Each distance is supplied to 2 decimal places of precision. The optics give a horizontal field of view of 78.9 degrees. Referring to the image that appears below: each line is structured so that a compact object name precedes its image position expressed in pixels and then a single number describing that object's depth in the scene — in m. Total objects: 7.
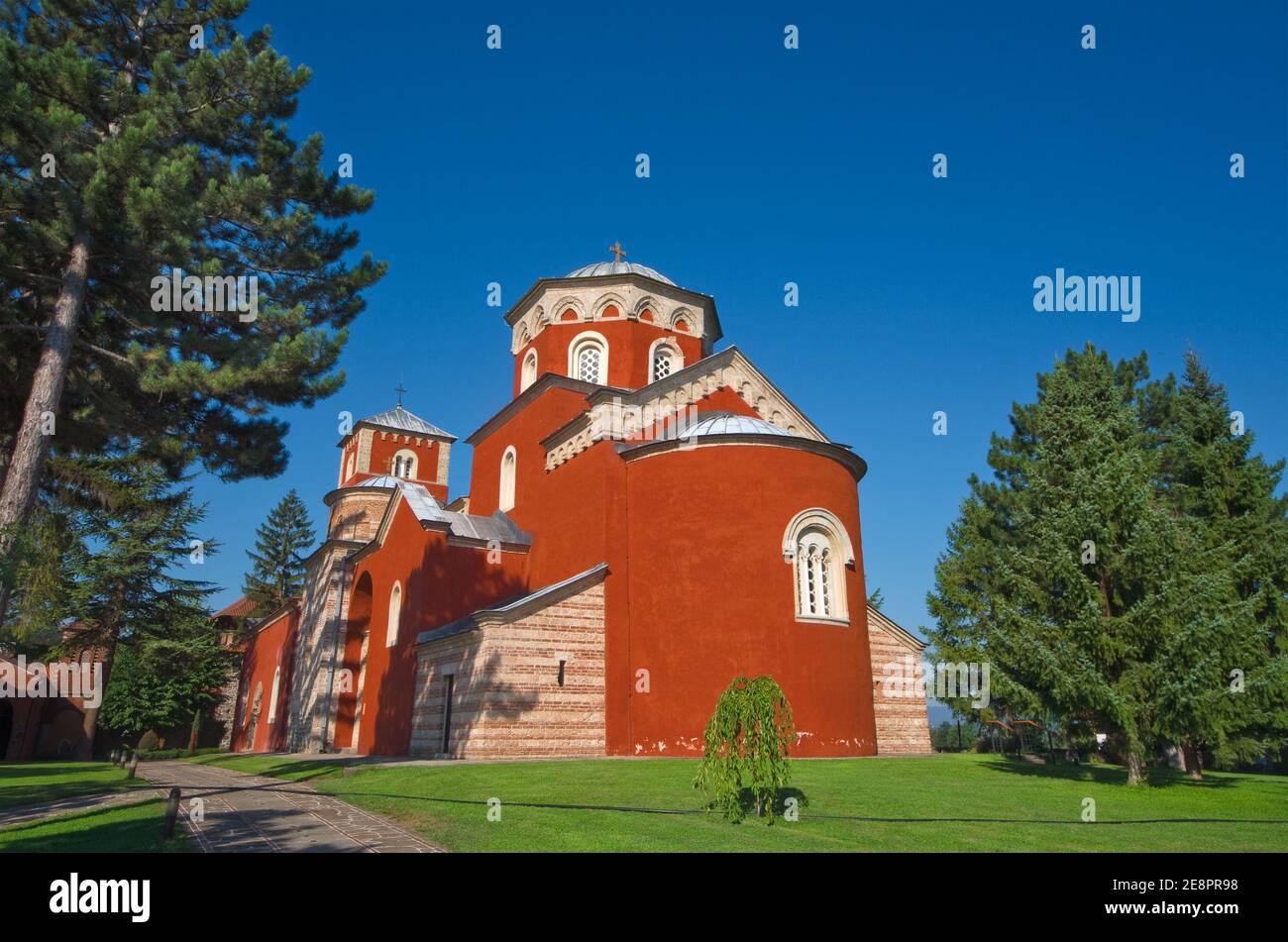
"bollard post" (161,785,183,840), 7.43
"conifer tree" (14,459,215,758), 32.19
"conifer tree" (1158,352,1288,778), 12.32
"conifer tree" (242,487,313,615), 50.88
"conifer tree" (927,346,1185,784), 12.72
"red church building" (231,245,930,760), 17.19
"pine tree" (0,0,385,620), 12.44
